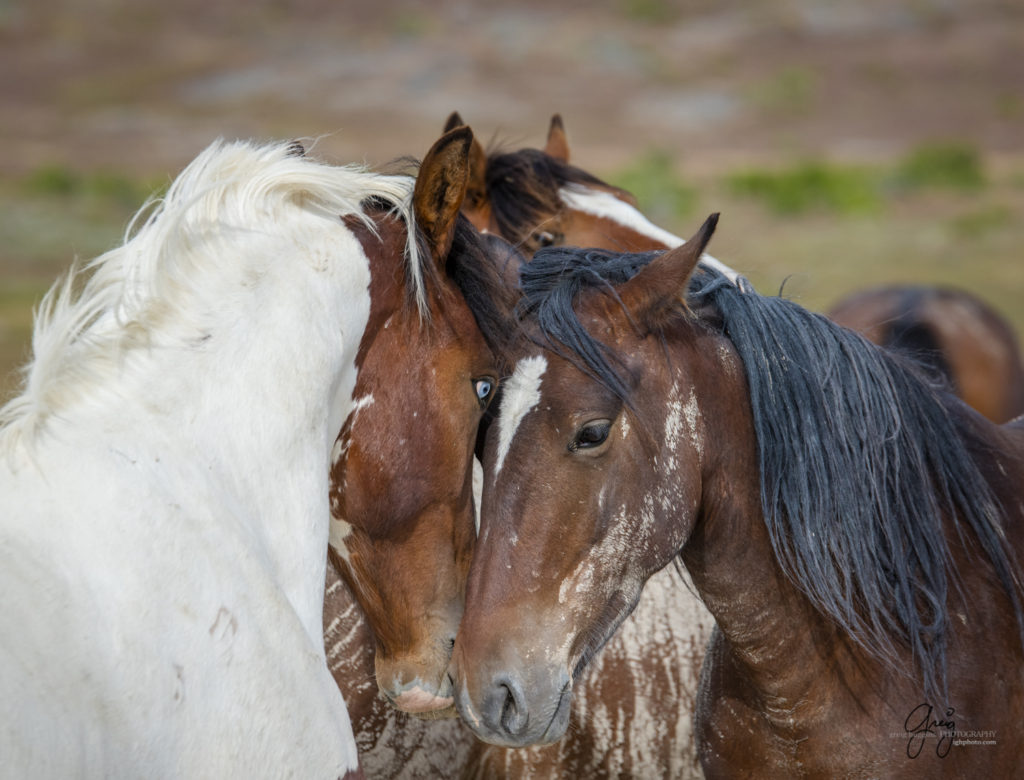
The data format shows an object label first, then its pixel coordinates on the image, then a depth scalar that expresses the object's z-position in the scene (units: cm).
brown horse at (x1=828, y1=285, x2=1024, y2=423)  1508
